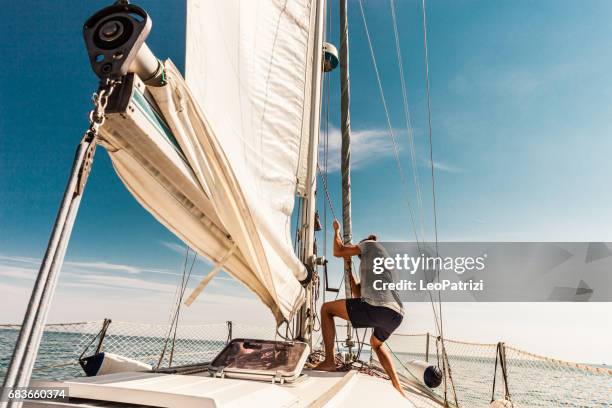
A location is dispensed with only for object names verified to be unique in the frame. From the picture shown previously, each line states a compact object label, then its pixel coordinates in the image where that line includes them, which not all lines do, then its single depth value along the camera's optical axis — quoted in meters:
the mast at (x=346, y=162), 4.52
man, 3.05
